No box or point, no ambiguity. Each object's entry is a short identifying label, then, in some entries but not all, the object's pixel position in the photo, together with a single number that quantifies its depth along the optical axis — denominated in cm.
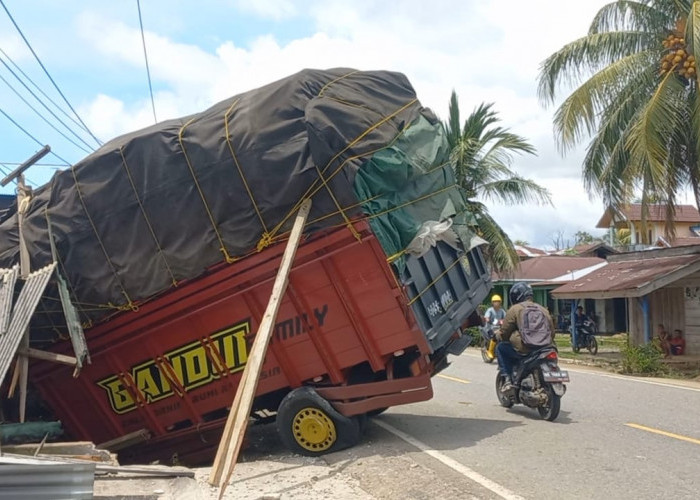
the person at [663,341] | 1817
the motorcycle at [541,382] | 903
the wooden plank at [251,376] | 583
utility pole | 731
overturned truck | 755
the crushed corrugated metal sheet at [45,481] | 477
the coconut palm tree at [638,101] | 1633
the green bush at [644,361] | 1652
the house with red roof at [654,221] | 1895
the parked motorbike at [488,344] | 1903
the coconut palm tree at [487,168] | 2470
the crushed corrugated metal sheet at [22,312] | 675
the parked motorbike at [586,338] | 2331
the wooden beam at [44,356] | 733
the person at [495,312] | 1886
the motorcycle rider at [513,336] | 948
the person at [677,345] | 1866
